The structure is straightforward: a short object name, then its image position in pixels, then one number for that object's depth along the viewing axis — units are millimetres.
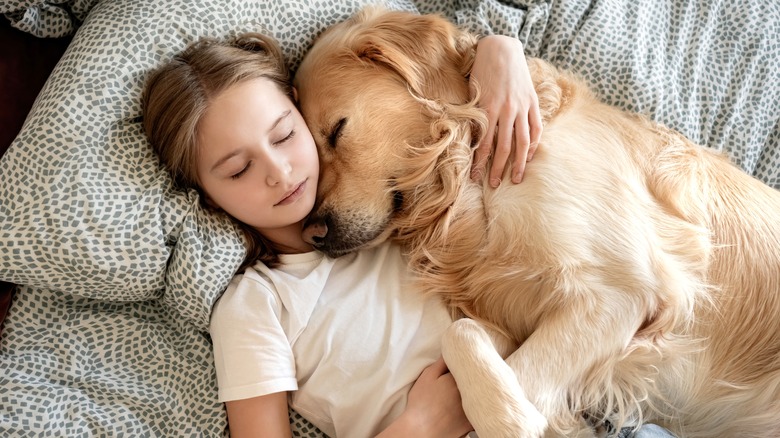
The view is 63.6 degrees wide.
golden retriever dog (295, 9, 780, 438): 1690
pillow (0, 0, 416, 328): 1755
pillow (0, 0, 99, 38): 2027
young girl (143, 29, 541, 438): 1767
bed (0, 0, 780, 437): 1750
